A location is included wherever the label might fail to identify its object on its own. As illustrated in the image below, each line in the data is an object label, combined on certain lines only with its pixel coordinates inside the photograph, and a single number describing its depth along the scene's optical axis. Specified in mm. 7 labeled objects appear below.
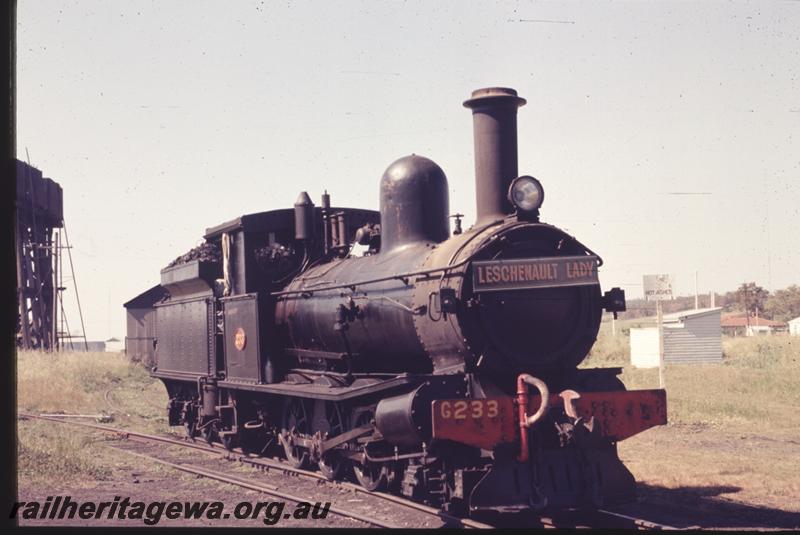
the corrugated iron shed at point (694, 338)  34594
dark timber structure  32438
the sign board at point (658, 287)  14898
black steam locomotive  8125
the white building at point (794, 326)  71144
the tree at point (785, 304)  79438
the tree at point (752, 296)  75831
